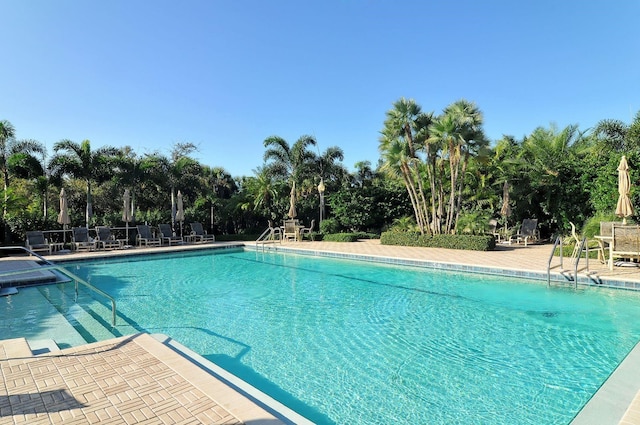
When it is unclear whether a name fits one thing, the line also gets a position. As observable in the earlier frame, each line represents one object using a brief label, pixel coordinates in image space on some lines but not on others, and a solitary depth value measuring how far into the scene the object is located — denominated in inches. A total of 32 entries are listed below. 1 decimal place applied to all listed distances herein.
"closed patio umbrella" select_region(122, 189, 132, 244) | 647.8
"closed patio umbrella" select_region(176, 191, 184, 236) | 707.4
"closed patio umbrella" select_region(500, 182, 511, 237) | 615.8
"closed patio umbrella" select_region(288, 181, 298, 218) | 730.7
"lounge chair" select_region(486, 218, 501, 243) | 654.5
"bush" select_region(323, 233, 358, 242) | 712.4
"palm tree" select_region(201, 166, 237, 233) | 833.5
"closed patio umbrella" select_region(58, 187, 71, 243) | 600.4
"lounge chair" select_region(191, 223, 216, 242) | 761.0
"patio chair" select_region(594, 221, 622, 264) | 348.2
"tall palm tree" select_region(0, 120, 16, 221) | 650.8
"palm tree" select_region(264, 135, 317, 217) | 850.1
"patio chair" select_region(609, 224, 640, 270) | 329.1
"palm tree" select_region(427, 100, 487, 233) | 539.5
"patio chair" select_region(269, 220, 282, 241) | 714.6
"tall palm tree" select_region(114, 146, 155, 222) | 729.6
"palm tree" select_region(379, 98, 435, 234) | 576.7
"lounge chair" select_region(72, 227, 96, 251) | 613.0
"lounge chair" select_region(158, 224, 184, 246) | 706.8
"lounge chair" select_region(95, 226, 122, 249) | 635.1
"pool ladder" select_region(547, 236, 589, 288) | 306.4
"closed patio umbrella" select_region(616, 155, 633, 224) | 359.9
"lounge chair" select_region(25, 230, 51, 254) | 568.7
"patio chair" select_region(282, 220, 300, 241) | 733.3
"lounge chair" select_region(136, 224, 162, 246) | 685.3
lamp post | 798.5
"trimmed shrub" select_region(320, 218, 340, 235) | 777.9
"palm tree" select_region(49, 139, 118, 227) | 675.4
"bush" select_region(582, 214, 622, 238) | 426.0
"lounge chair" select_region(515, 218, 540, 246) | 611.8
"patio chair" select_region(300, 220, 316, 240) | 752.8
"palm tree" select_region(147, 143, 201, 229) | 770.2
